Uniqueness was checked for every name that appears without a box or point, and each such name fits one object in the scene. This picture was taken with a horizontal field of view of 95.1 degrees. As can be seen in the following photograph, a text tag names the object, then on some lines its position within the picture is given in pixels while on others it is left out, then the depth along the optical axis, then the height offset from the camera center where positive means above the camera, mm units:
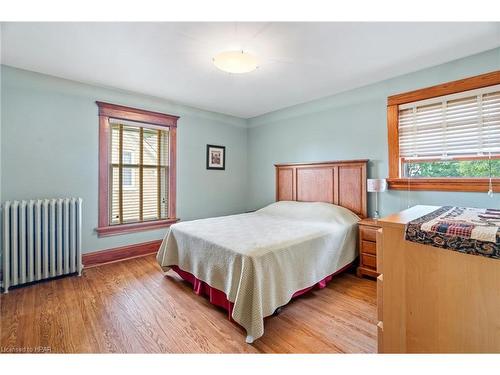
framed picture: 4309 +627
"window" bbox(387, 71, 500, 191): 2273 +590
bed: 1759 -539
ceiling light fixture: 1904 +1106
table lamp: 2779 +49
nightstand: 2686 -712
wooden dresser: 896 -475
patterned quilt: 872 -181
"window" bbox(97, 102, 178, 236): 3199 +311
